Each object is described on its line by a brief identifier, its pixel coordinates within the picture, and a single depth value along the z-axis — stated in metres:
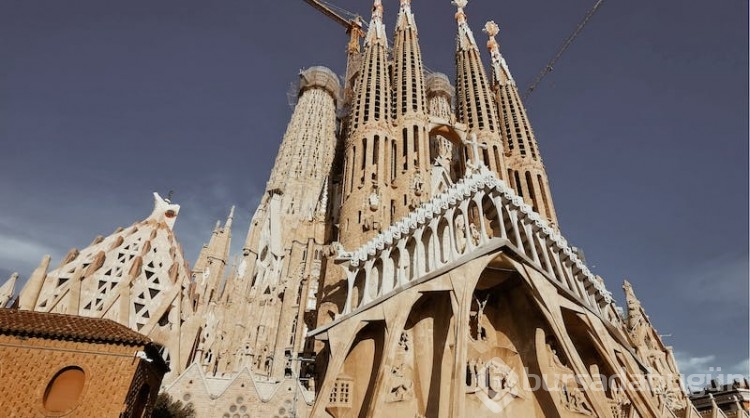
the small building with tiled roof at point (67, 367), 10.68
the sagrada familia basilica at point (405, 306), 15.70
